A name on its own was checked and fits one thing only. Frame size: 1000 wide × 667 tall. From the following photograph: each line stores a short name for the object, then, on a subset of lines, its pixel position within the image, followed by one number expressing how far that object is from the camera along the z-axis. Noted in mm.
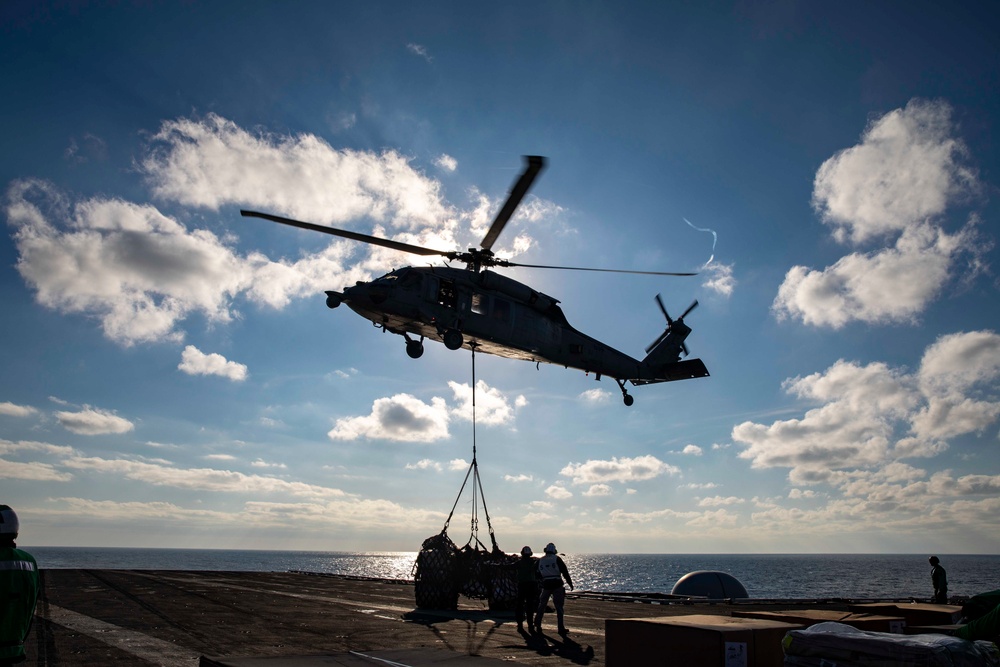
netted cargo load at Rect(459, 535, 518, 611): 19062
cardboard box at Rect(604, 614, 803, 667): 5516
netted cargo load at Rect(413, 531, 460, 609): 19000
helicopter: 21516
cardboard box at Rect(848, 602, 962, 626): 7301
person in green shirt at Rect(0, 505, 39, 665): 5176
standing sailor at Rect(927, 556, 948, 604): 18828
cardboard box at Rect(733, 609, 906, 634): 6340
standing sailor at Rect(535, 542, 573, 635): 14415
